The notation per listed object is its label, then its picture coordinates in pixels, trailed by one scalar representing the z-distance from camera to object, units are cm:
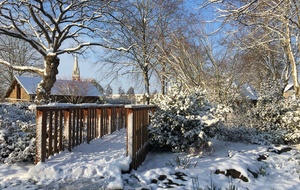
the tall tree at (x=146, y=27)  1425
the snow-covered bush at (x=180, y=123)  596
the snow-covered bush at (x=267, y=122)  738
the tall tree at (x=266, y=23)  622
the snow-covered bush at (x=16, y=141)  455
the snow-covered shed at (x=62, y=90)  2624
